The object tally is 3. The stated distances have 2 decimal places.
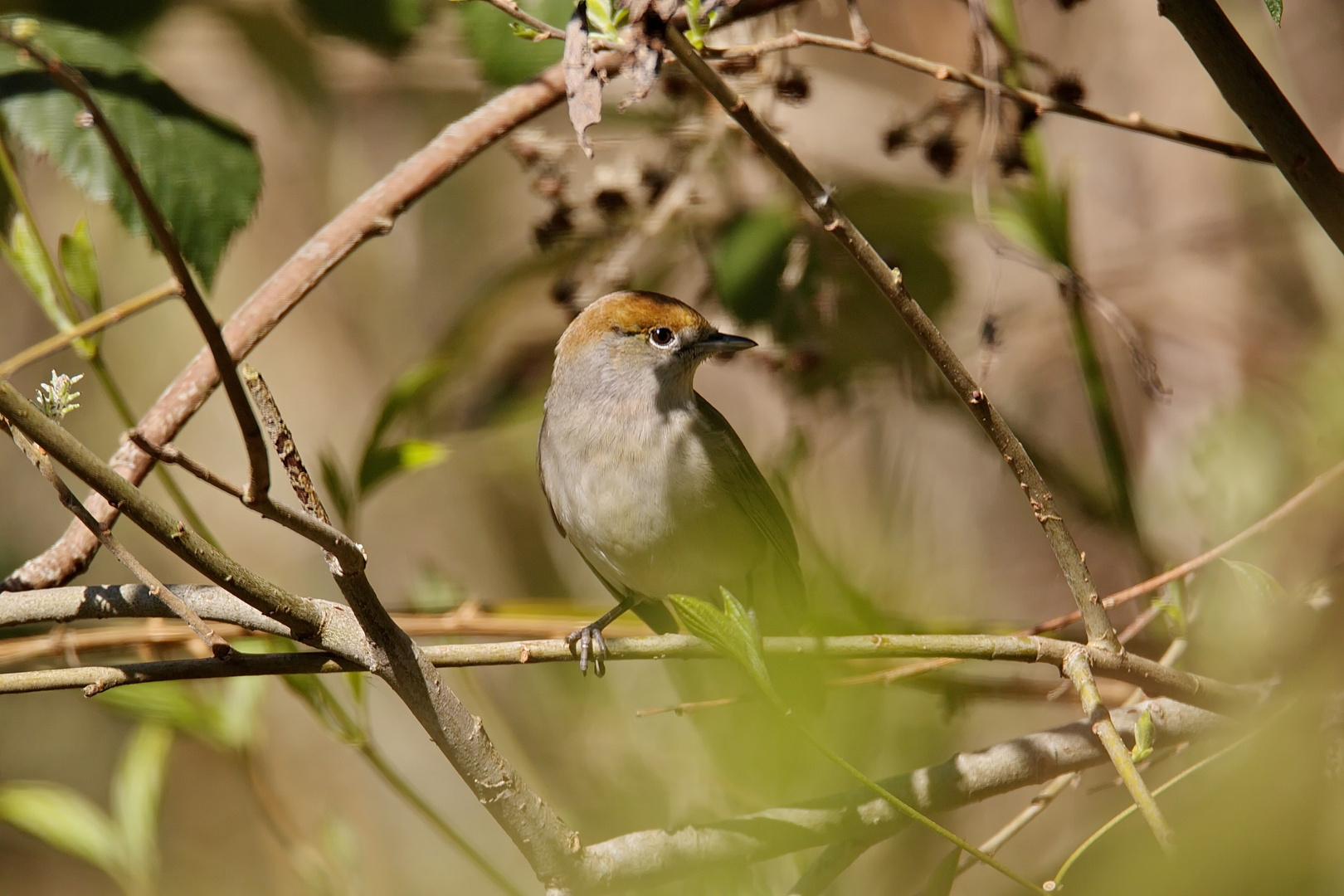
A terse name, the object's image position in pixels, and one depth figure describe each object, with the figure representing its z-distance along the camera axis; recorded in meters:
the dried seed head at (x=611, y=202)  3.82
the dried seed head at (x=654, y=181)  3.82
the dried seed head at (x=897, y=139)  3.81
